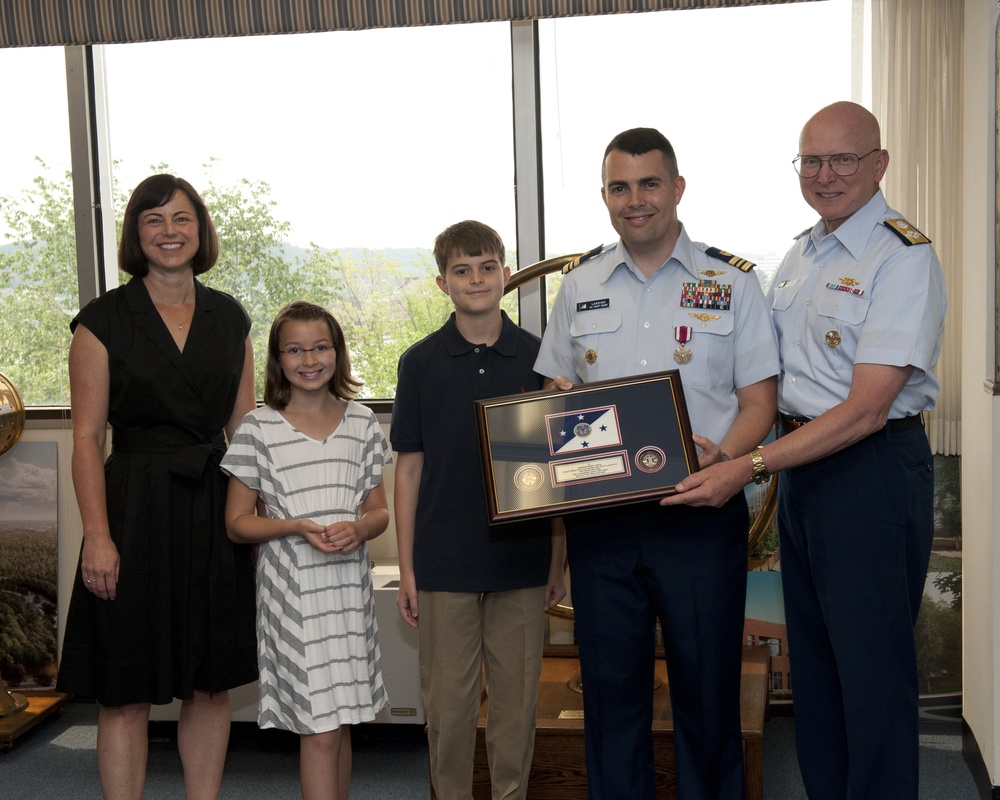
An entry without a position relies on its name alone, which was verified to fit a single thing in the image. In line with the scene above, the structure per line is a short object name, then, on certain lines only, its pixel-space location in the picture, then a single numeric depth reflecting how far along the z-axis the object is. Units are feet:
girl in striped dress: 7.23
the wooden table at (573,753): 8.49
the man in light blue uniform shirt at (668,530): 6.75
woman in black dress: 7.38
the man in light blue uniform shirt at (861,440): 6.47
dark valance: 10.84
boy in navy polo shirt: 7.39
